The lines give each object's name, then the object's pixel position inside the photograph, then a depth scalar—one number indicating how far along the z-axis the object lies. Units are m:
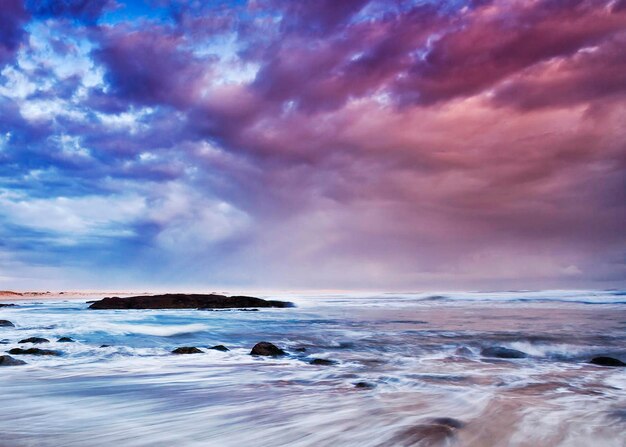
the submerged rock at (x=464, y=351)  10.77
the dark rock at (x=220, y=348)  11.58
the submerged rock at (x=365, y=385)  6.59
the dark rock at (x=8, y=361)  8.32
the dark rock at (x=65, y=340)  12.79
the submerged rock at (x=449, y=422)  4.58
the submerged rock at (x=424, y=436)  4.12
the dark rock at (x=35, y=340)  12.34
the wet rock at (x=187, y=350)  10.95
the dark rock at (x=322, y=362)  9.00
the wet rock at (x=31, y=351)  10.02
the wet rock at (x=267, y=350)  10.36
